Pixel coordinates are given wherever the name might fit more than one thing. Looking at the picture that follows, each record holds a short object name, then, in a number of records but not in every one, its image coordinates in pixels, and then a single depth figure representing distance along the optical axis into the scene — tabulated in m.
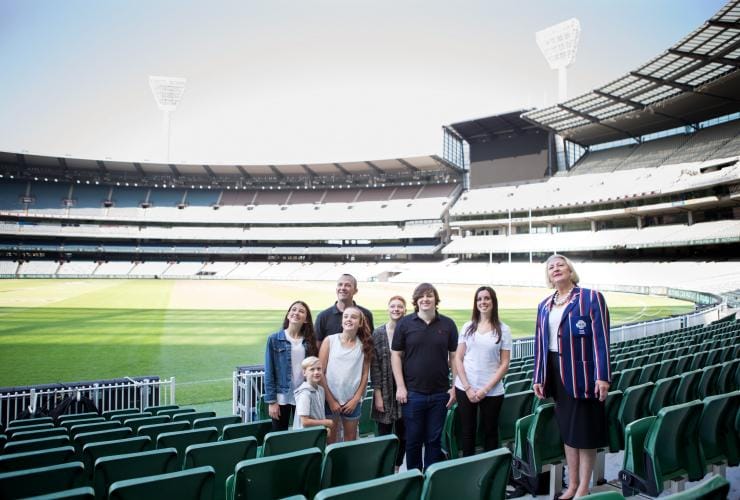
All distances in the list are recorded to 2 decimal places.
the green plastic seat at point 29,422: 5.79
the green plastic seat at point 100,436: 4.14
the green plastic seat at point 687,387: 4.89
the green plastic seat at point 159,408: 6.56
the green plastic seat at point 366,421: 5.75
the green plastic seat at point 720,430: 3.76
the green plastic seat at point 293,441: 3.31
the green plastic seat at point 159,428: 4.60
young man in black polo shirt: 4.08
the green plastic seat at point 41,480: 2.54
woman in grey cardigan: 4.38
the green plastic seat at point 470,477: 2.34
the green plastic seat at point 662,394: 4.58
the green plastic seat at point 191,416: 5.50
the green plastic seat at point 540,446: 3.84
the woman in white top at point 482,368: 4.22
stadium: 3.49
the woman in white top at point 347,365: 4.21
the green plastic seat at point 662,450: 3.40
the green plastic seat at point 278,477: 2.57
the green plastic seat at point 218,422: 4.67
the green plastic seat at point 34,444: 3.93
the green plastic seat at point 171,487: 2.18
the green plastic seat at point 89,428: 4.81
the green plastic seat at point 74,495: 1.99
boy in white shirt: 3.98
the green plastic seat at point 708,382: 5.19
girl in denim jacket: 4.64
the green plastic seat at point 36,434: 4.57
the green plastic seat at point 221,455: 3.17
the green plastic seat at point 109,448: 3.54
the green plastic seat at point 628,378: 5.54
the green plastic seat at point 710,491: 1.77
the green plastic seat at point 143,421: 5.11
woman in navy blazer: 3.52
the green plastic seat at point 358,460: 2.86
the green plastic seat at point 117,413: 6.21
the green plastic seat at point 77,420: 5.55
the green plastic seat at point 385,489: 1.99
